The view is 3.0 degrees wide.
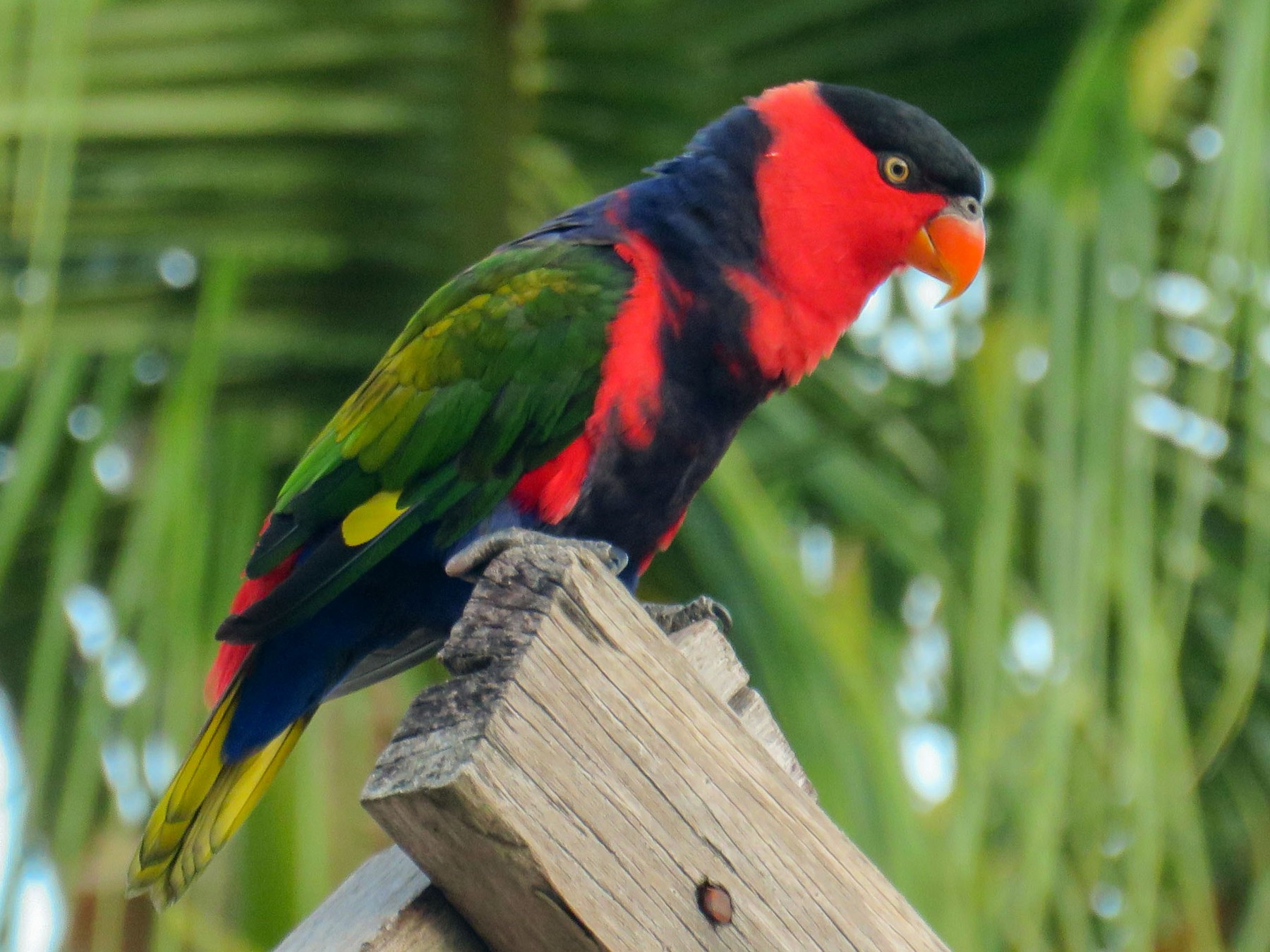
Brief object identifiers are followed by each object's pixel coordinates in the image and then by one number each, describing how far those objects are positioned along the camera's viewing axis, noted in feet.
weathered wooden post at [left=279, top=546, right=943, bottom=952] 19.51
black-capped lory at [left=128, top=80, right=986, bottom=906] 20.93
